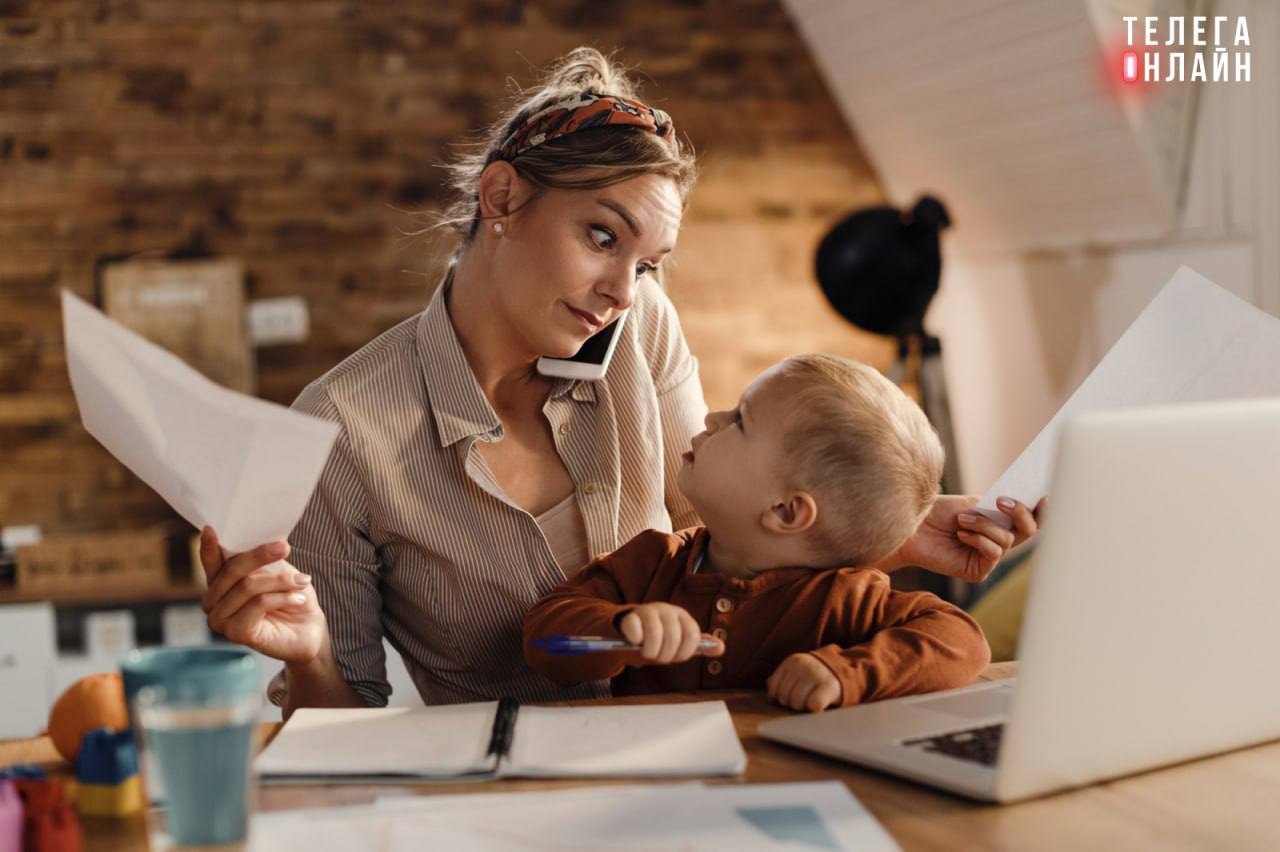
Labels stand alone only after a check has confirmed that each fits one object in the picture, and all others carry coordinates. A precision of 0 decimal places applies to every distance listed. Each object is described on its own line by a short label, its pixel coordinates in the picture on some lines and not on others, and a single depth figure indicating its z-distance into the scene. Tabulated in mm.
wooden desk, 817
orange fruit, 979
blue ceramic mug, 724
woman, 1442
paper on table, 800
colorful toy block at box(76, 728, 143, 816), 874
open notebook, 938
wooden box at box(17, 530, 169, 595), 3492
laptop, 806
